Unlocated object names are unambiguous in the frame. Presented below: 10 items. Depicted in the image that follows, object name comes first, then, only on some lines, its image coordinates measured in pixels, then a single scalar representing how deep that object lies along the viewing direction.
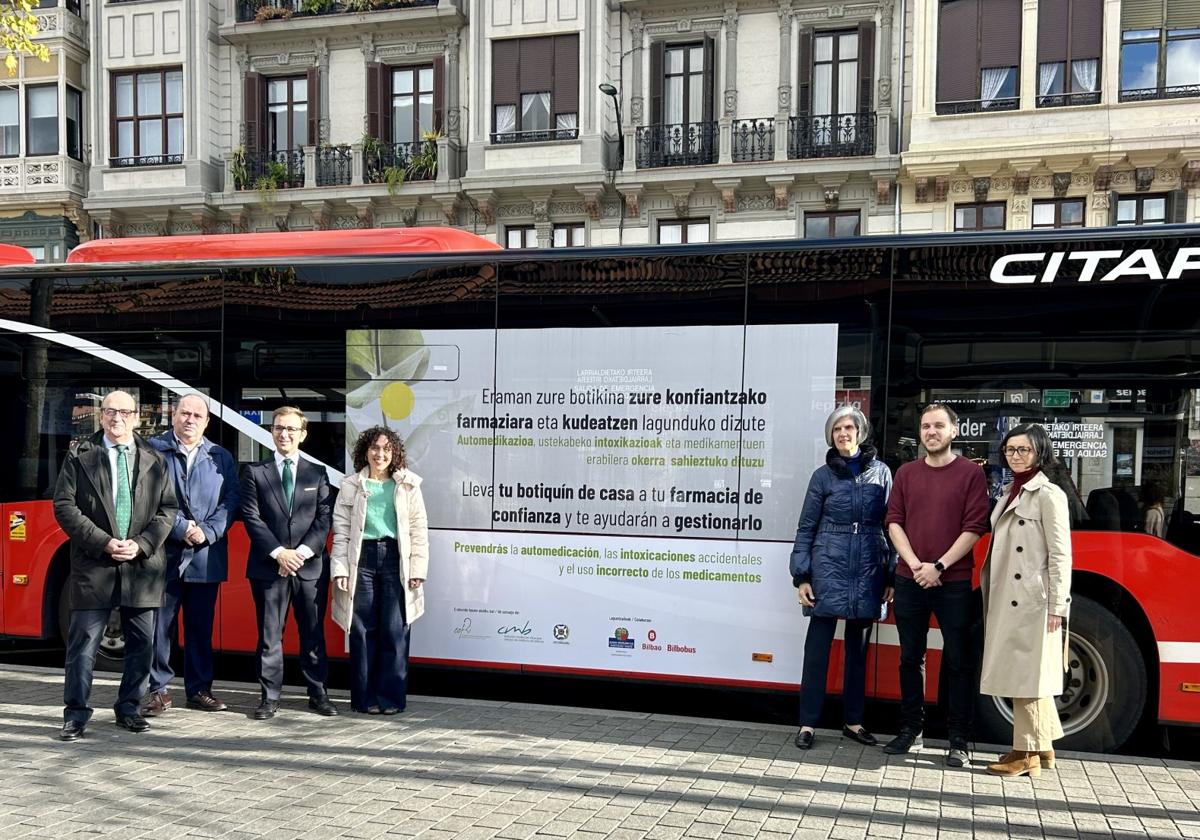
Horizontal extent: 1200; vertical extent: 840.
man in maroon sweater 4.98
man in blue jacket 5.75
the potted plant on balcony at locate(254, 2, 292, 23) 21.45
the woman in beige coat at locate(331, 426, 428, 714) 5.79
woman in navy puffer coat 5.18
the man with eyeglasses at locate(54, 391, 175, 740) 5.28
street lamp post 19.65
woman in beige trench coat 4.79
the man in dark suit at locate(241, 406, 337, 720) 5.80
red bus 5.23
